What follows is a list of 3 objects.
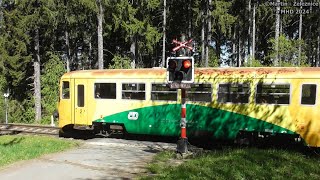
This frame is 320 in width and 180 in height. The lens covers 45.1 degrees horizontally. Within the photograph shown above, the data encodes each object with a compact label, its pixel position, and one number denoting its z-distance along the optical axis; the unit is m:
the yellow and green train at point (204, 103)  12.66
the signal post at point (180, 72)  10.68
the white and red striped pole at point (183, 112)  11.08
